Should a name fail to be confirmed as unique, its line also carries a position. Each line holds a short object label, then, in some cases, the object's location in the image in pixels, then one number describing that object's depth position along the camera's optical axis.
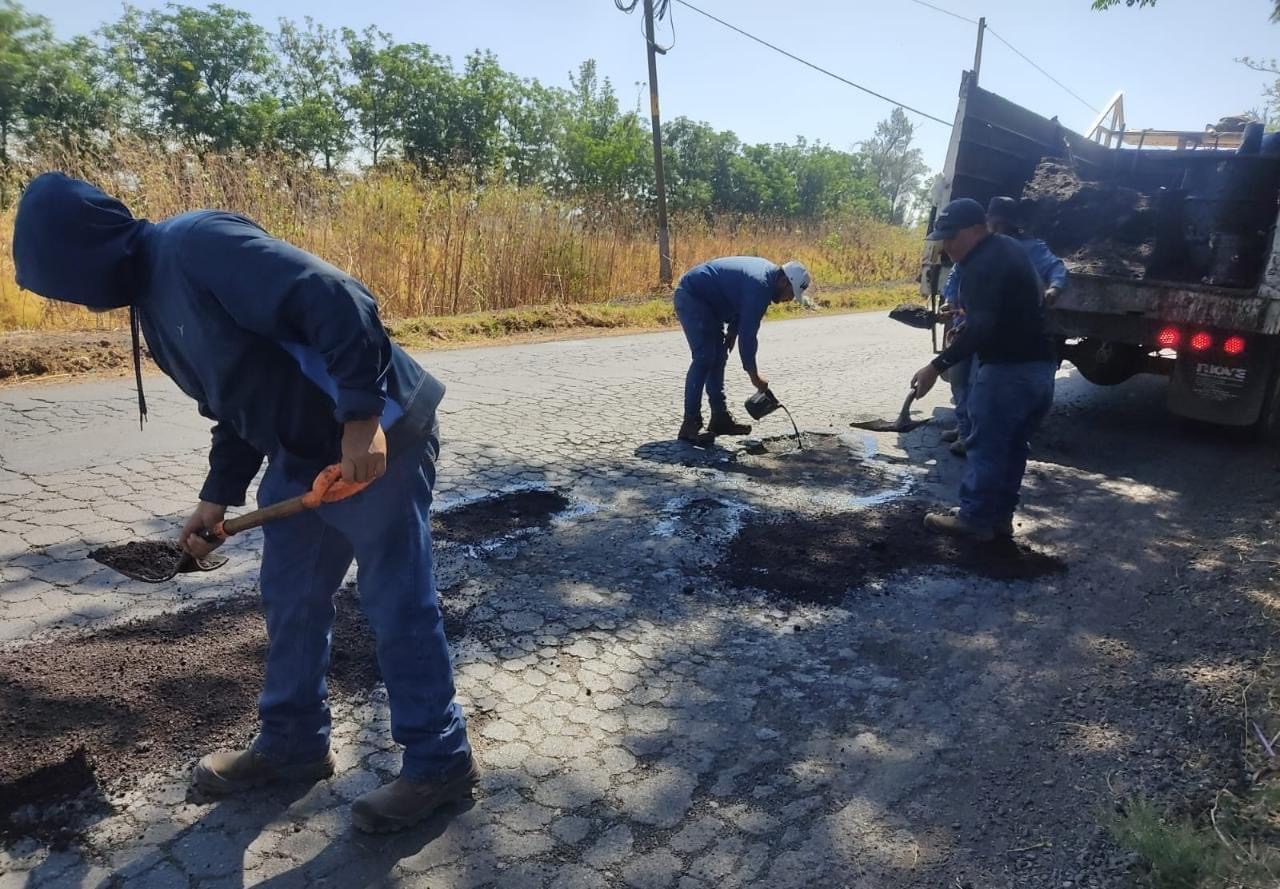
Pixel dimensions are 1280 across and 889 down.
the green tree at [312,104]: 31.08
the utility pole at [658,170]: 16.23
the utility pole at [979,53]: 21.38
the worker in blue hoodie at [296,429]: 1.86
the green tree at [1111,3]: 7.97
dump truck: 6.14
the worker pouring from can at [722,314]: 6.07
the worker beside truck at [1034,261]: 6.16
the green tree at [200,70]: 30.14
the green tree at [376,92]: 32.00
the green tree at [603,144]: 27.22
